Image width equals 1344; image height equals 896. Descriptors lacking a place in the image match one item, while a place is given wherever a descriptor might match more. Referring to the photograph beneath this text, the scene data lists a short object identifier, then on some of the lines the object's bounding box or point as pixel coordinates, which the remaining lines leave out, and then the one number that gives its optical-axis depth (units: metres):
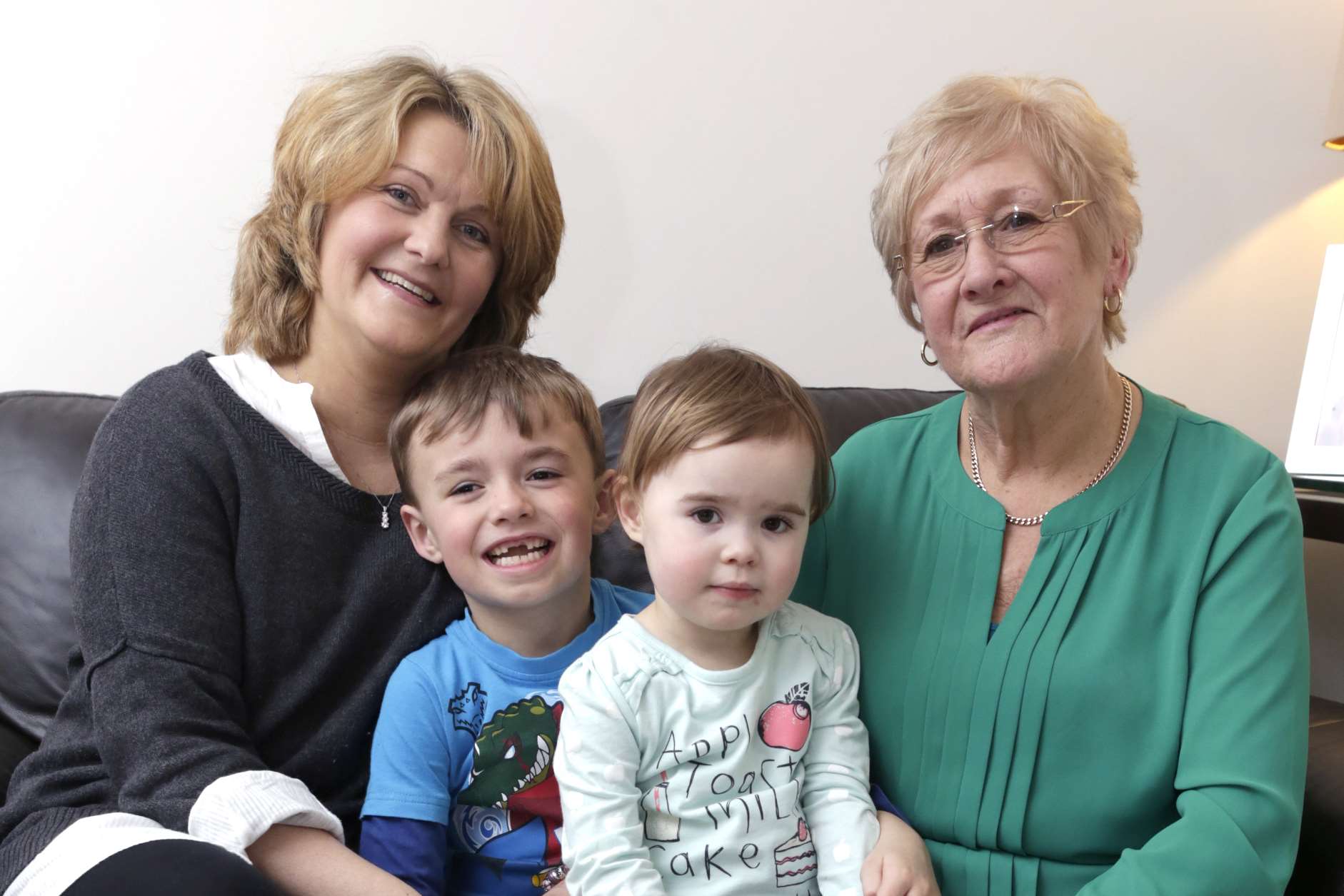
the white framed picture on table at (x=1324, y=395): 2.45
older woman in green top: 1.23
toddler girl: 1.19
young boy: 1.36
